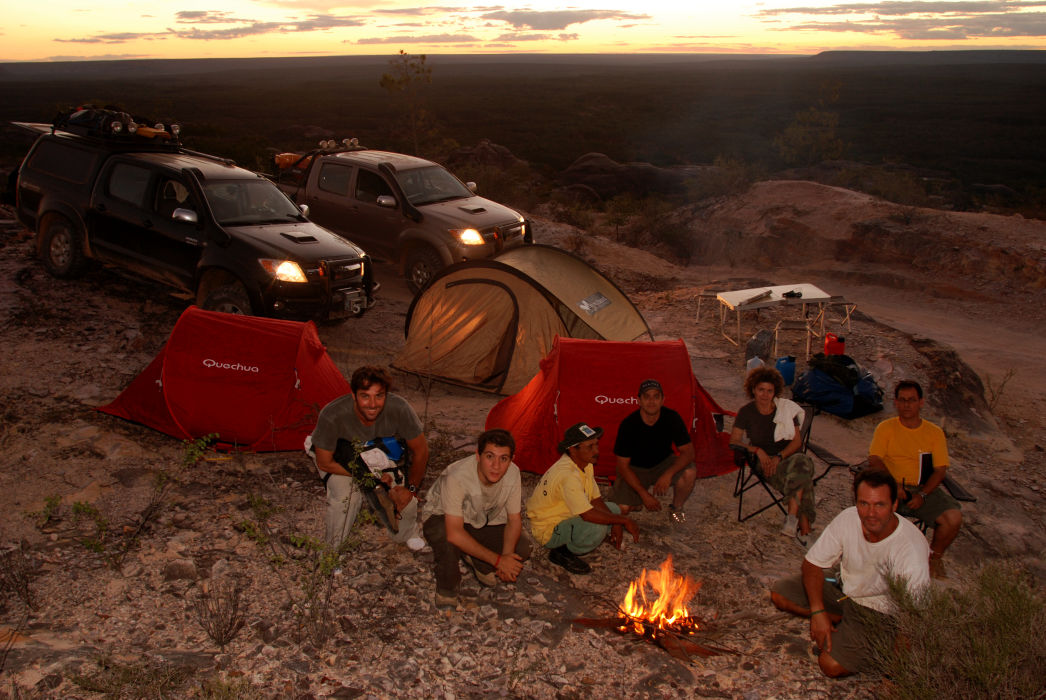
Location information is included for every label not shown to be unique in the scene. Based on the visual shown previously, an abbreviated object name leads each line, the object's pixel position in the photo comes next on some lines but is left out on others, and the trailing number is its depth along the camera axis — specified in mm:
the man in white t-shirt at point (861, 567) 3992
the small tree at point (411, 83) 27234
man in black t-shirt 5789
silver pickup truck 11203
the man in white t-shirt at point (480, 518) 4504
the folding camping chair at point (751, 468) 5922
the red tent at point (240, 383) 6496
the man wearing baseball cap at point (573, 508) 4875
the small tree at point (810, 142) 32031
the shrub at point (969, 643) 3385
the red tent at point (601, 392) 6469
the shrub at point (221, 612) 4047
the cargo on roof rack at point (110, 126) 9594
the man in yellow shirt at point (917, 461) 5430
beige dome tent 8375
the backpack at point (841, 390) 8109
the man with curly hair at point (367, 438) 4879
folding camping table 10102
